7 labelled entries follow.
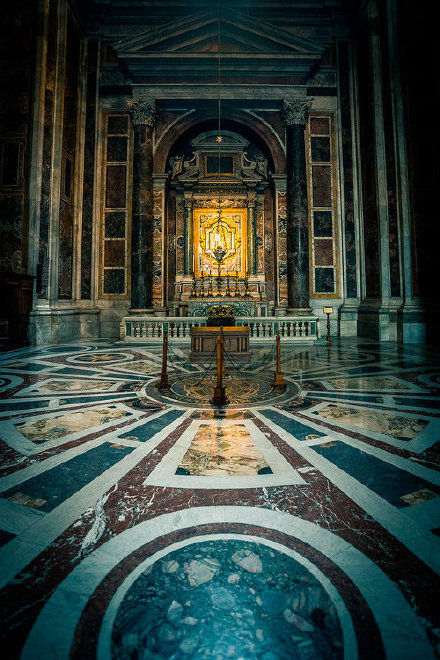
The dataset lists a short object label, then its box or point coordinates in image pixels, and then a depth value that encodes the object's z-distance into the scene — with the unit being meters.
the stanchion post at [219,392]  3.71
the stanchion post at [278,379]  4.50
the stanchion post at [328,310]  9.27
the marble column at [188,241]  14.12
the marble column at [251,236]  14.05
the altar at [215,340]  7.09
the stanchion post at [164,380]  4.47
